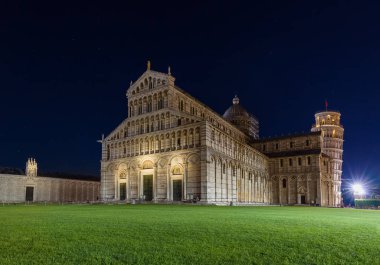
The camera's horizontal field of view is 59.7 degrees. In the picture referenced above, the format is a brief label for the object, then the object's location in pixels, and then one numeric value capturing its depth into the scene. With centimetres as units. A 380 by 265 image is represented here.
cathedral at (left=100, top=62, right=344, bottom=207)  4844
